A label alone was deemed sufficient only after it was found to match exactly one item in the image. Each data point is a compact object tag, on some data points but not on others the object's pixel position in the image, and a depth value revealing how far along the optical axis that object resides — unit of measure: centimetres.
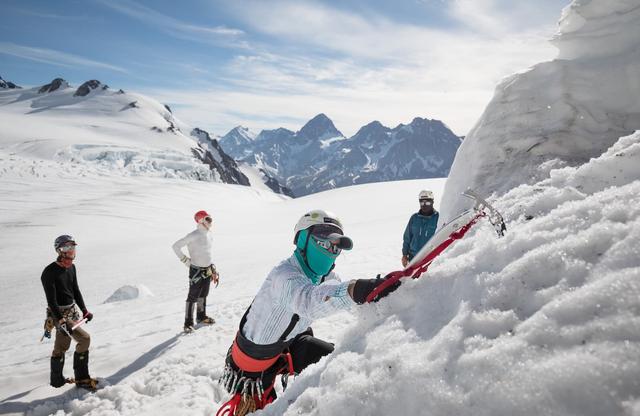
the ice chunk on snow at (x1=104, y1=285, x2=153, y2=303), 1257
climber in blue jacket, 659
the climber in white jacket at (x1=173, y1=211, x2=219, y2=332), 839
